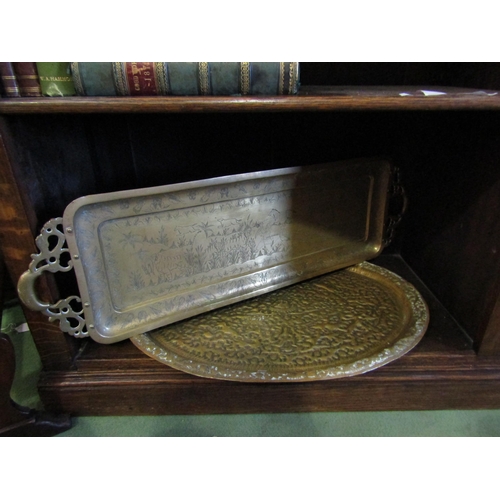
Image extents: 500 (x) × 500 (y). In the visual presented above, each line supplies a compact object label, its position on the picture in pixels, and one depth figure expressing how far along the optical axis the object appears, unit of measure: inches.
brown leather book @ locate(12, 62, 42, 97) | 20.9
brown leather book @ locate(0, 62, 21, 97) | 20.6
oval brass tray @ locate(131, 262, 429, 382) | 27.8
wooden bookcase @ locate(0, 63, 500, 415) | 22.2
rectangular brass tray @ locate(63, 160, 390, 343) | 26.9
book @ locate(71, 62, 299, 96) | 21.3
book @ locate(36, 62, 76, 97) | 21.5
